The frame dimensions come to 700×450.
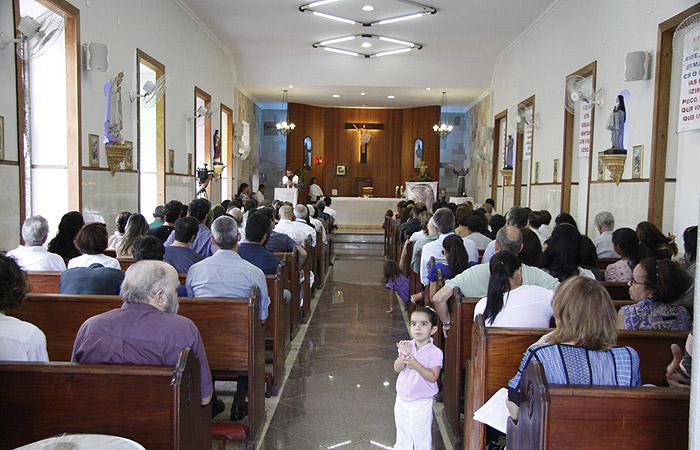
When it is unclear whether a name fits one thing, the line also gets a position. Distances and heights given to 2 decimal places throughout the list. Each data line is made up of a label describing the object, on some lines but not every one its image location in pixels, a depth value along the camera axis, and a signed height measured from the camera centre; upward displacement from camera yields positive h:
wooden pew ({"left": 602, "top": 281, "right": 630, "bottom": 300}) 4.11 -0.70
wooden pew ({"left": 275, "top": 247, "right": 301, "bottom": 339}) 5.29 -0.95
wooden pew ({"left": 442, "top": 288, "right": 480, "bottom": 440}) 3.41 -0.92
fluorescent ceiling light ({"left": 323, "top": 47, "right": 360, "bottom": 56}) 12.96 +2.65
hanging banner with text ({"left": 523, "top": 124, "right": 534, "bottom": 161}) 10.90 +0.70
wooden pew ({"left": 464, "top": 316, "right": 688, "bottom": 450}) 2.74 -0.74
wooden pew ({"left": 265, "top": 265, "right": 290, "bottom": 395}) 4.08 -0.99
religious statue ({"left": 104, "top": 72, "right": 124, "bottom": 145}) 7.14 +0.70
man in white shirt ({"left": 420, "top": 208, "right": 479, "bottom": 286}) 5.07 -0.53
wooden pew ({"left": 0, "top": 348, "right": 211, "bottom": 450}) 2.06 -0.76
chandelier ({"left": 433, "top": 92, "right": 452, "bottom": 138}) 15.89 +1.33
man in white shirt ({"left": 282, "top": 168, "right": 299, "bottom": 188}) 15.44 -0.12
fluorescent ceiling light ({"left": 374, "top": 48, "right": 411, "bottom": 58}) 12.84 +2.65
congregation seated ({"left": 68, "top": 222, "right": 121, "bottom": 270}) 3.66 -0.43
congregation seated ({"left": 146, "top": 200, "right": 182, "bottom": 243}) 5.19 -0.40
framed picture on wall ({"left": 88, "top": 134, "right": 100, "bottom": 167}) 6.77 +0.25
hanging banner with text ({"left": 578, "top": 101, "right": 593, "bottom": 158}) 8.02 +0.69
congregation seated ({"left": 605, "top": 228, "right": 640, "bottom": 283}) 4.39 -0.48
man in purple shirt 2.28 -0.59
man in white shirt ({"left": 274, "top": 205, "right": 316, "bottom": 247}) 6.77 -0.56
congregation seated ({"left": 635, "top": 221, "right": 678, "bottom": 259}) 4.50 -0.45
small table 1.65 -0.76
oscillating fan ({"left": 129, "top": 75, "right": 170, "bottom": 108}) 7.93 +1.05
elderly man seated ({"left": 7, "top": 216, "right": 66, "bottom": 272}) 3.98 -0.52
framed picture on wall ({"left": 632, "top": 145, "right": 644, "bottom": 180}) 6.50 +0.24
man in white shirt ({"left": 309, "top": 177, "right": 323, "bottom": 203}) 17.53 -0.44
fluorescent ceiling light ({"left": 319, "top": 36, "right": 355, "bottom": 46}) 11.86 +2.65
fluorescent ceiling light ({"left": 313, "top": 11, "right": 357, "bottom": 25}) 10.14 +2.64
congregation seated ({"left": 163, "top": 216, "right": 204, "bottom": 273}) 4.14 -0.51
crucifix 19.67 +1.58
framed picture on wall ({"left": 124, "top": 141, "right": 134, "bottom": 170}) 7.56 +0.17
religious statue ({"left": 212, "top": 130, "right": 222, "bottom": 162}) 12.51 +0.59
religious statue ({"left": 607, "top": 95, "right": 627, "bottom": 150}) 6.85 +0.67
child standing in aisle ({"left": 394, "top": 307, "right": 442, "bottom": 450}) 2.96 -1.00
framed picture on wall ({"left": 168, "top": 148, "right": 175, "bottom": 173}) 9.52 +0.20
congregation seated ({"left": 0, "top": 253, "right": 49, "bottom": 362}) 2.23 -0.57
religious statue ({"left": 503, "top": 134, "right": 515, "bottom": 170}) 12.08 +0.51
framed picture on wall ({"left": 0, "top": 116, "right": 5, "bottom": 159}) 5.11 +0.26
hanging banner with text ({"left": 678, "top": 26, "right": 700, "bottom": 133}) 5.36 +0.88
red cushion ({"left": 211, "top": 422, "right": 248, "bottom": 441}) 3.20 -1.33
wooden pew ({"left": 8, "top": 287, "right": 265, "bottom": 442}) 3.17 -0.77
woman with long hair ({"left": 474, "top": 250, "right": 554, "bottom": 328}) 2.98 -0.58
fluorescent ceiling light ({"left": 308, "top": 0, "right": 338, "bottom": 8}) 9.38 +2.64
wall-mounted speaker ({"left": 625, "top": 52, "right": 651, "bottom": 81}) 6.32 +1.20
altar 15.95 -0.84
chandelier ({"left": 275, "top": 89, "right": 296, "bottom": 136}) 16.10 +1.32
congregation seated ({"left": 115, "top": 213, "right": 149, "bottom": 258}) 4.24 -0.39
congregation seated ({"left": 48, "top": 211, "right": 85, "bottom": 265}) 4.47 -0.48
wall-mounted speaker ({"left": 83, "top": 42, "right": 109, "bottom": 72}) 6.52 +1.22
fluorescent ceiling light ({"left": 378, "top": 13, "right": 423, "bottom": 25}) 10.04 +2.62
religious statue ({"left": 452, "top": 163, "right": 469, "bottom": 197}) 15.48 -0.01
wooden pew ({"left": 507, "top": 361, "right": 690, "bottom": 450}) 1.93 -0.73
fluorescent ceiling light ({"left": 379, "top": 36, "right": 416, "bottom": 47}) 11.72 +2.65
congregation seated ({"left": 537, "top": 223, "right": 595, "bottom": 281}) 3.93 -0.46
